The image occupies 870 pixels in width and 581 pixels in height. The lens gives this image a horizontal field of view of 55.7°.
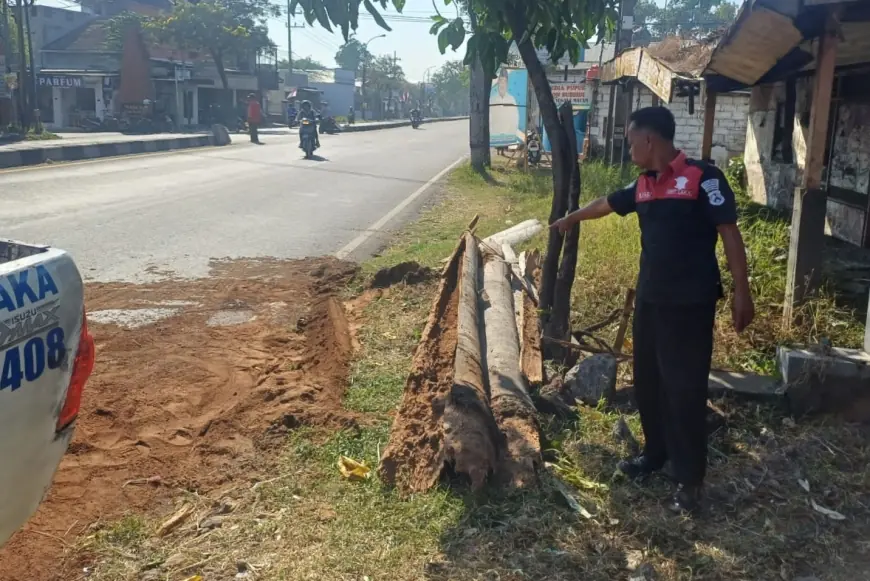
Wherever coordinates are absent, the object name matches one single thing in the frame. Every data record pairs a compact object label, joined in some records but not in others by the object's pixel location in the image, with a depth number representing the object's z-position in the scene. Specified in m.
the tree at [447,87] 133.50
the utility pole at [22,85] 29.27
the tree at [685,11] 79.08
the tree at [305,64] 119.72
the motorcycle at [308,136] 23.19
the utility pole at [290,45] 72.44
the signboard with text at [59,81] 42.12
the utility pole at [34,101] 30.67
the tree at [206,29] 50.47
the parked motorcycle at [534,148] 22.67
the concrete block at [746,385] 4.67
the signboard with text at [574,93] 23.97
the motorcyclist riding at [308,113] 23.30
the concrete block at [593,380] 4.77
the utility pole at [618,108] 19.96
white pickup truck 2.26
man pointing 3.46
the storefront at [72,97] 42.34
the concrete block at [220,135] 29.67
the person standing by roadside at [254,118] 31.59
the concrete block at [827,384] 4.55
